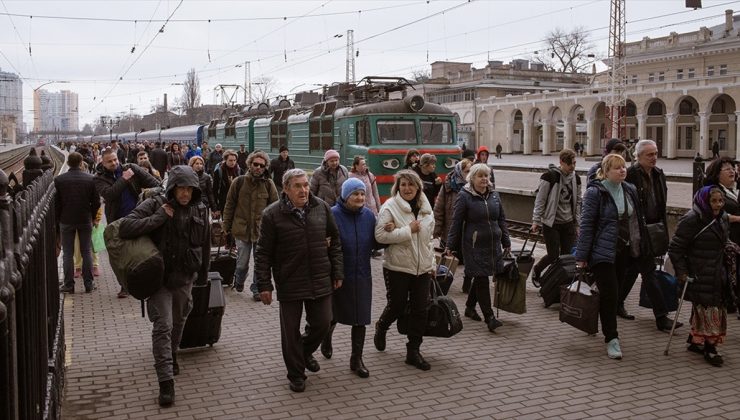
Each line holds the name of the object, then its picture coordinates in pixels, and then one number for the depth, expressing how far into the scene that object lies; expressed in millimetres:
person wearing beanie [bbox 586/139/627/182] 9048
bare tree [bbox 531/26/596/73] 90062
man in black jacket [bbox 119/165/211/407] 6000
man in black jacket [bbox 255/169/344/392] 6258
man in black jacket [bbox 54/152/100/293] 9930
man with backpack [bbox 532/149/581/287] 9586
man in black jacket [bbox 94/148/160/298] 9289
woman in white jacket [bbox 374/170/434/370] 6824
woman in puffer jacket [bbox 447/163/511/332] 8164
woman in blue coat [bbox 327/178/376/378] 6703
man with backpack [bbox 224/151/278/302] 9828
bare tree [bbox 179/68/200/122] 76750
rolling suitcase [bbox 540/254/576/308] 8891
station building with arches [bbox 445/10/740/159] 56469
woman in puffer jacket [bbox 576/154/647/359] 7246
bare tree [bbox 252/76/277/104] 94712
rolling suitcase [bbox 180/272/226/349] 7219
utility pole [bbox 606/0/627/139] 48312
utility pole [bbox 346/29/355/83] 56531
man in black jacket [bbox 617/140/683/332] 7922
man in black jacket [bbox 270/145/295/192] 16859
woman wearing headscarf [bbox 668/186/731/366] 7035
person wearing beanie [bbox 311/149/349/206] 11398
